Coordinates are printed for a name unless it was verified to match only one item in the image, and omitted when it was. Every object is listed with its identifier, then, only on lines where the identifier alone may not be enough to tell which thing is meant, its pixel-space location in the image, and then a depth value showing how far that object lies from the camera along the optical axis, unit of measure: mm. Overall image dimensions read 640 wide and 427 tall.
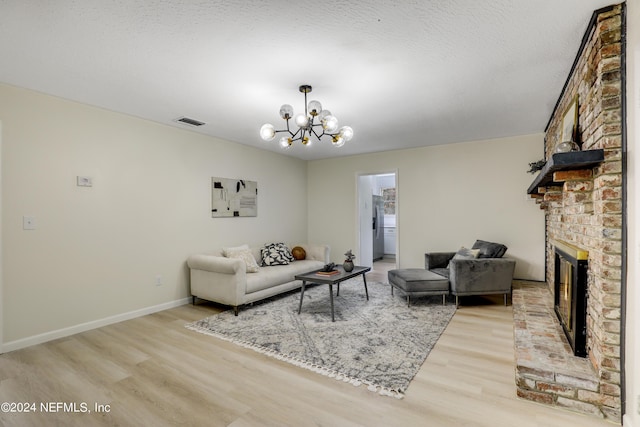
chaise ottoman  3998
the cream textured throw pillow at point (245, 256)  4402
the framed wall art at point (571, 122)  2445
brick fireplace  1758
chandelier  2760
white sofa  3744
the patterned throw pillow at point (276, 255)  5115
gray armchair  3889
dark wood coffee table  3607
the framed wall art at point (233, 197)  4754
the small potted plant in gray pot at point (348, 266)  4078
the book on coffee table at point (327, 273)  3833
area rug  2434
